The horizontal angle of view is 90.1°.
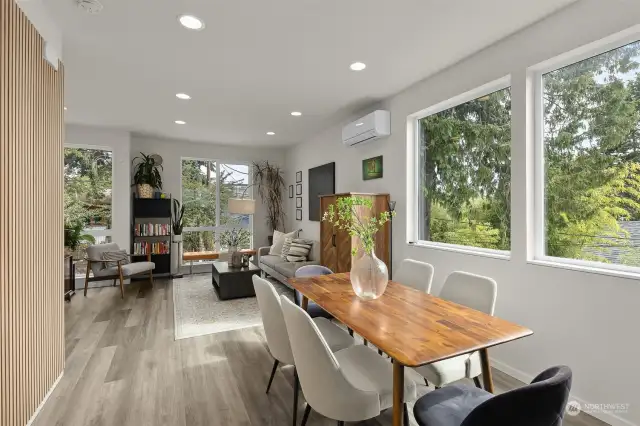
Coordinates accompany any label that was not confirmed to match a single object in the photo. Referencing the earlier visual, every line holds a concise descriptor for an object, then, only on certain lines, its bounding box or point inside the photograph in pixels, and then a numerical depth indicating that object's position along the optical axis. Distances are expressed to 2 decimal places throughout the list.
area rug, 3.49
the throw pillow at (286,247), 5.53
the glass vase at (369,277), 2.06
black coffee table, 4.52
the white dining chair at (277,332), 1.96
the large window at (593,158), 2.03
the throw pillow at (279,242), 5.91
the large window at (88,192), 5.26
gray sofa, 4.74
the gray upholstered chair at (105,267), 4.62
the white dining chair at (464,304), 1.78
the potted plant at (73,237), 4.54
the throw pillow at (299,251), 5.22
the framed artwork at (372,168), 4.14
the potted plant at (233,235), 5.12
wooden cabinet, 3.84
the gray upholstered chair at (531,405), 1.02
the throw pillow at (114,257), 4.62
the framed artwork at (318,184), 5.27
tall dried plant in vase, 7.02
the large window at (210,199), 6.45
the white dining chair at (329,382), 1.39
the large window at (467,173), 2.81
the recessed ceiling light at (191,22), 2.26
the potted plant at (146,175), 5.66
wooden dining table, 1.36
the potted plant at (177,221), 5.99
